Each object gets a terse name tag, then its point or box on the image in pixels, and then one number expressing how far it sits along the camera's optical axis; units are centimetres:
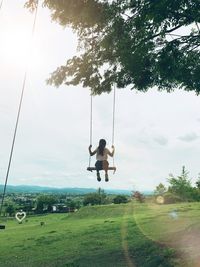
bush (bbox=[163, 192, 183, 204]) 2354
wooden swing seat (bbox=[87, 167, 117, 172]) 757
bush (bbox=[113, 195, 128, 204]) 3573
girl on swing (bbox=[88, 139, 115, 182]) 759
